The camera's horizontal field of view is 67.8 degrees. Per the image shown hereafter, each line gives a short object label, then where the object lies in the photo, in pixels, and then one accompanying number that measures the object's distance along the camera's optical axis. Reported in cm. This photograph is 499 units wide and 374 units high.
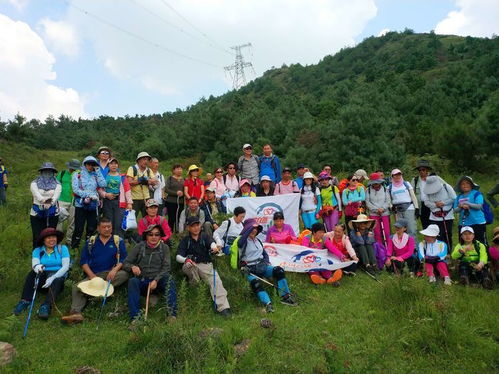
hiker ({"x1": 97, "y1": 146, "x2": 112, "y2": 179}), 799
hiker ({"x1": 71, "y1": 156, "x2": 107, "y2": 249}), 729
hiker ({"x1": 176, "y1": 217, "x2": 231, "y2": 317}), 636
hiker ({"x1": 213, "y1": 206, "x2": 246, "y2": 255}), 798
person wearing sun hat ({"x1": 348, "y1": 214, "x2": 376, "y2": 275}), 802
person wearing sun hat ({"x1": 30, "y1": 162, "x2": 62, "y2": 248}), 719
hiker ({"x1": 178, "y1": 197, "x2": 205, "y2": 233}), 793
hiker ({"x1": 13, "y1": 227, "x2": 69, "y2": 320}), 612
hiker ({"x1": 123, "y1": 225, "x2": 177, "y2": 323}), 616
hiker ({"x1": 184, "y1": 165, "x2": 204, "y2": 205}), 907
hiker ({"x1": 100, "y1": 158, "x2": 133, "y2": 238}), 783
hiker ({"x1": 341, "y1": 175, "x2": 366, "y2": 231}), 900
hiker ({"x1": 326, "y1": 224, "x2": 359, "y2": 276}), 782
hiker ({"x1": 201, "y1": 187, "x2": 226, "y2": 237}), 821
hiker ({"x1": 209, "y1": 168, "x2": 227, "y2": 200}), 1013
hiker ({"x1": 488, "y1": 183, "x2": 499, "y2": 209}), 772
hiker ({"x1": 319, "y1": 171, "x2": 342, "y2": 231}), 921
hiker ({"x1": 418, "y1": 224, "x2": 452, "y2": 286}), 730
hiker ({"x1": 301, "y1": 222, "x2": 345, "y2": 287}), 750
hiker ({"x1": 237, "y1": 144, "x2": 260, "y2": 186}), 1011
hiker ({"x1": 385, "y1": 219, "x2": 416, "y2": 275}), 790
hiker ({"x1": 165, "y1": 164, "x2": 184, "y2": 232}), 895
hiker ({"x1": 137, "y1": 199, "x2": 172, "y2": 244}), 741
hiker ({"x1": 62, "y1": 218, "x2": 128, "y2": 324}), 635
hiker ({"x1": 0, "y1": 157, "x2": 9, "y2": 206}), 1363
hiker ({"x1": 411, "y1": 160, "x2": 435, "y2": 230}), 852
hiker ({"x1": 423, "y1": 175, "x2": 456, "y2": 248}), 820
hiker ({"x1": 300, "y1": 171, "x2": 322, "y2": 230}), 944
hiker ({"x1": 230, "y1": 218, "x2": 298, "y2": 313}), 669
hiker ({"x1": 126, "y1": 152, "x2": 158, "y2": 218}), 832
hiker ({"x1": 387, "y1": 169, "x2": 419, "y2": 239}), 844
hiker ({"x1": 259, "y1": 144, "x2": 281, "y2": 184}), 1015
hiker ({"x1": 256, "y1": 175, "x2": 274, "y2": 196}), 978
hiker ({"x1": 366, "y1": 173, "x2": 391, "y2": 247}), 863
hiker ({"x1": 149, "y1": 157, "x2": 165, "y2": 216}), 864
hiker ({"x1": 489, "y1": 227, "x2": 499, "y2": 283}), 719
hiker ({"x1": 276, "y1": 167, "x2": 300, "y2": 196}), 994
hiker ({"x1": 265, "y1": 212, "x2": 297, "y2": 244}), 850
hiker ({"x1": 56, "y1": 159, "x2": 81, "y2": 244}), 826
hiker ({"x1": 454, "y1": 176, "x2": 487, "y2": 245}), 768
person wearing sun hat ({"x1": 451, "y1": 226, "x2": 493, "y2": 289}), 703
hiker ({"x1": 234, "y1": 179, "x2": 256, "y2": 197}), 978
